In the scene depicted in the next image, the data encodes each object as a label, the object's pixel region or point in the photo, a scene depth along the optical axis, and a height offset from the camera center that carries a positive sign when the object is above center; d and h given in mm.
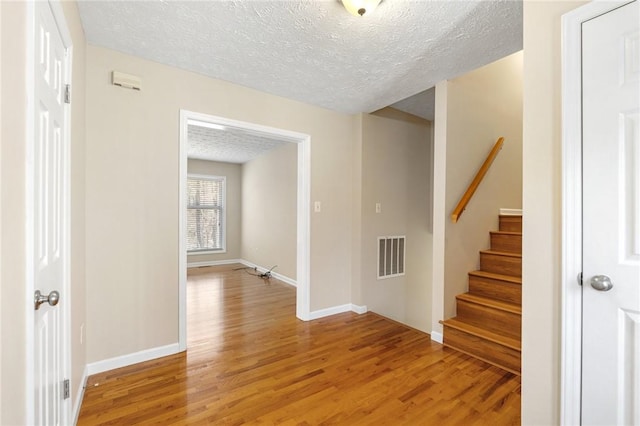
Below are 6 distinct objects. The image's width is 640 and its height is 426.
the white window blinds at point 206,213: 6680 -8
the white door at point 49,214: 1048 -7
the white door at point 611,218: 1176 -18
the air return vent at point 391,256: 3879 -591
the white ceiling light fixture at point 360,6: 1633 +1181
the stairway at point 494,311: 2369 -874
